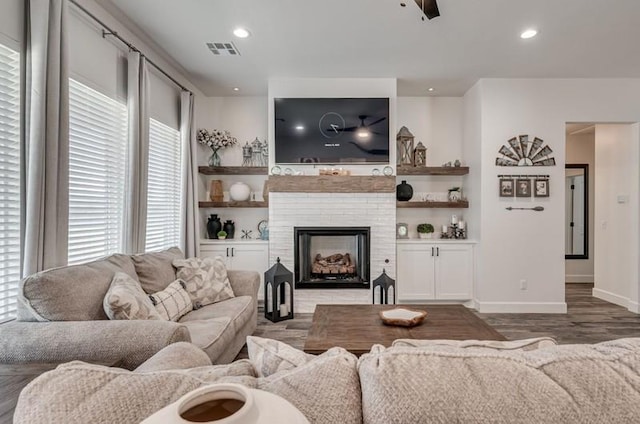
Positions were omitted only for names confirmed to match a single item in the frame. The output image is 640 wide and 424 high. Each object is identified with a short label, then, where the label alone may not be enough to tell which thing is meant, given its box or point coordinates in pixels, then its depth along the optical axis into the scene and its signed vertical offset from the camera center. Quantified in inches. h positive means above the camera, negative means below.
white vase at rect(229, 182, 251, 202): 191.3 +12.7
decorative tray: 92.0 -27.8
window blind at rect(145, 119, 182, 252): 146.1 +12.1
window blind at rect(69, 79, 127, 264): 102.2 +13.5
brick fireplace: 172.1 -0.9
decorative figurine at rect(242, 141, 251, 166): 196.1 +33.7
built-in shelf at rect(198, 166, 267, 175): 188.7 +25.0
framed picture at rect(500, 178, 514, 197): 169.9 +14.4
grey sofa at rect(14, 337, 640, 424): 24.3 -13.0
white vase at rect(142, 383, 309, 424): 16.6 -10.0
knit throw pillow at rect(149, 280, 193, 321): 94.2 -25.2
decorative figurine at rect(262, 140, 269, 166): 194.7 +34.7
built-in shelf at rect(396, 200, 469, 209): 185.0 +6.4
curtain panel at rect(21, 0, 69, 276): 80.4 +19.4
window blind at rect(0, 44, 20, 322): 78.7 +7.7
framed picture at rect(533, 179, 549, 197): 168.9 +14.2
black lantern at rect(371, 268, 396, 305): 137.2 -27.6
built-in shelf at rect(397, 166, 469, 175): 184.9 +25.3
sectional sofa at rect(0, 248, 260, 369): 64.8 -23.2
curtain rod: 100.0 +60.2
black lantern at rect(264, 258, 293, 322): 155.3 -37.5
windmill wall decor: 169.3 +31.6
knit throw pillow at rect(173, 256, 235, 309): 114.3 -22.6
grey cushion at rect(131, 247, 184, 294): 102.7 -17.8
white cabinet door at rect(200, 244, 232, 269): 179.8 -19.2
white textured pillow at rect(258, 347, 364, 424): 25.4 -13.6
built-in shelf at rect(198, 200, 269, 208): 187.0 +5.7
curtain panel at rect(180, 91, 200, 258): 165.8 +16.1
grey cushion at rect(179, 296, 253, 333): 101.7 -30.3
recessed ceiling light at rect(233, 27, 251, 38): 124.3 +67.5
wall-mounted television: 172.2 +43.3
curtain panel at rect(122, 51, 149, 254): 120.6 +20.8
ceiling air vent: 135.9 +67.8
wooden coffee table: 82.1 -30.1
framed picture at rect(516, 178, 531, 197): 169.5 +14.7
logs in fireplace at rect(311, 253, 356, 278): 177.6 -27.0
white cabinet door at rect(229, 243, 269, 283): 179.9 -21.8
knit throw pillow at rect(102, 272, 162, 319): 77.2 -20.5
